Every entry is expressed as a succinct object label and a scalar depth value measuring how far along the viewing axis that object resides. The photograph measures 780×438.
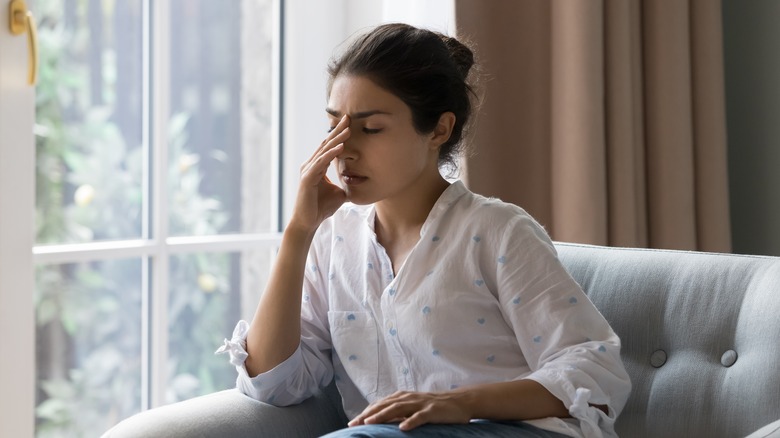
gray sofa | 2.50
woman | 2.49
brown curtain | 3.35
